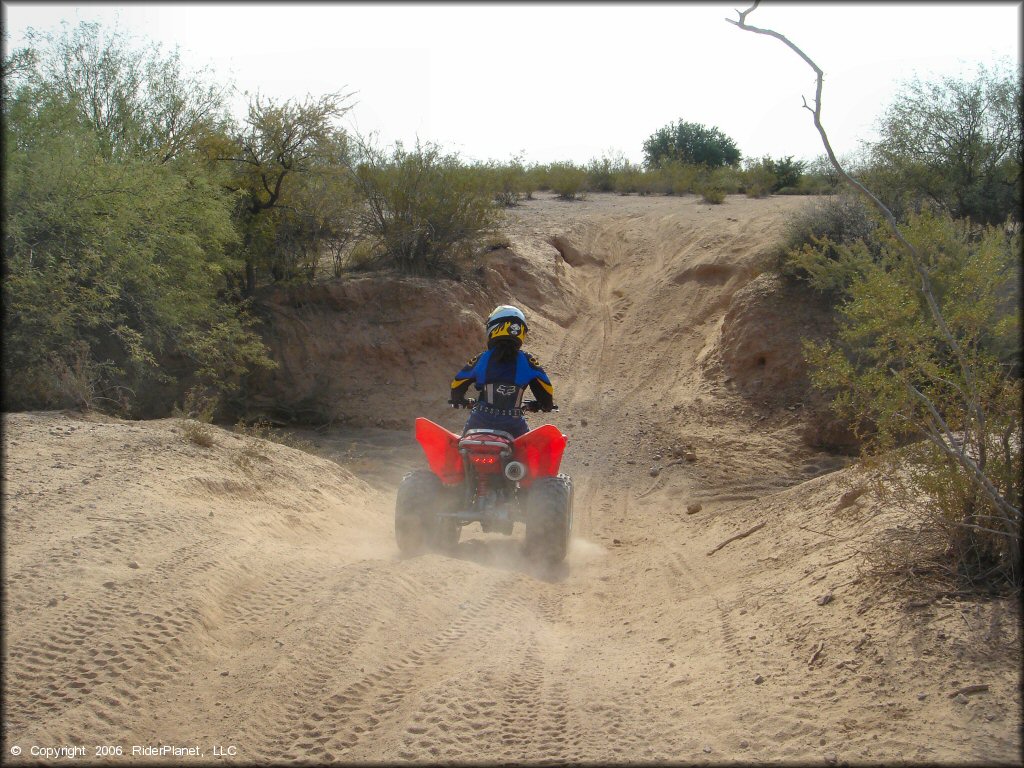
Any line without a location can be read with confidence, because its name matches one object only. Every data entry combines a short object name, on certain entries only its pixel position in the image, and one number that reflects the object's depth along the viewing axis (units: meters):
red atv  6.95
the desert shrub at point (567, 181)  25.84
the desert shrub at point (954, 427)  4.50
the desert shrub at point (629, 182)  27.92
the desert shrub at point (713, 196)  23.66
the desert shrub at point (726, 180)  25.86
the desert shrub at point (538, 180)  26.91
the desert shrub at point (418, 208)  15.88
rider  7.38
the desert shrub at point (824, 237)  12.56
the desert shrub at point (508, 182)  22.35
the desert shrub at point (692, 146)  33.62
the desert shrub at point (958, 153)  14.65
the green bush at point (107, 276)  8.97
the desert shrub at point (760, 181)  25.50
